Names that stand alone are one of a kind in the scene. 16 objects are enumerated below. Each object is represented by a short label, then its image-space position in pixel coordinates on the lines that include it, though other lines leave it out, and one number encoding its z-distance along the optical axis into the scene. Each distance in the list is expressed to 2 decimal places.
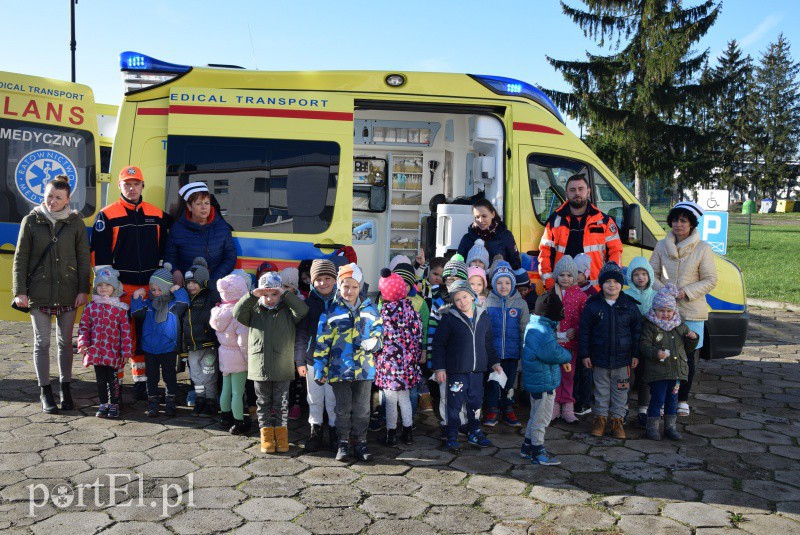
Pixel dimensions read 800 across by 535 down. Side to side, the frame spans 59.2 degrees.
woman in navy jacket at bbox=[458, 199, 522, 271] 6.18
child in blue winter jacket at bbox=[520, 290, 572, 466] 4.93
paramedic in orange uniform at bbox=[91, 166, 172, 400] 5.80
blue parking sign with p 10.73
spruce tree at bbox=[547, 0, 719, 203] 23.97
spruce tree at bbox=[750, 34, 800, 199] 59.72
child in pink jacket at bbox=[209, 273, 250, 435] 5.36
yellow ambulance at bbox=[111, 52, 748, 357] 6.12
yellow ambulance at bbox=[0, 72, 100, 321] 6.29
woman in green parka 5.63
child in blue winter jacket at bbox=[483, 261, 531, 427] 5.77
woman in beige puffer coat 5.96
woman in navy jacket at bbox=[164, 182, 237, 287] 5.84
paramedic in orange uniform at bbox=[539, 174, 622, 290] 6.19
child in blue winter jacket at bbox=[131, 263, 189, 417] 5.71
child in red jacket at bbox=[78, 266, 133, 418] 5.64
